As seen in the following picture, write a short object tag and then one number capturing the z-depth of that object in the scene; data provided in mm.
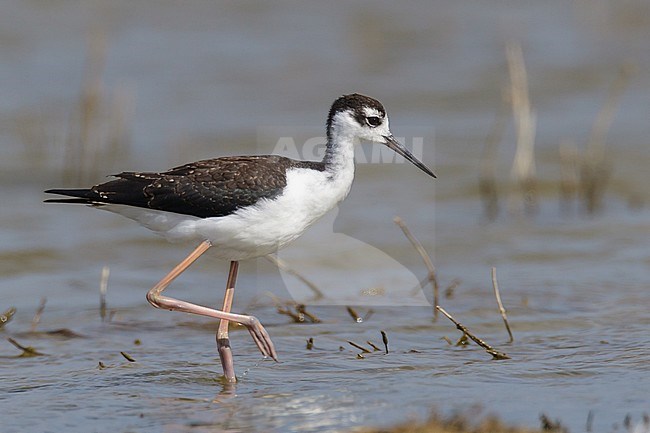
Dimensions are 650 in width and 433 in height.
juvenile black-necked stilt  14195
